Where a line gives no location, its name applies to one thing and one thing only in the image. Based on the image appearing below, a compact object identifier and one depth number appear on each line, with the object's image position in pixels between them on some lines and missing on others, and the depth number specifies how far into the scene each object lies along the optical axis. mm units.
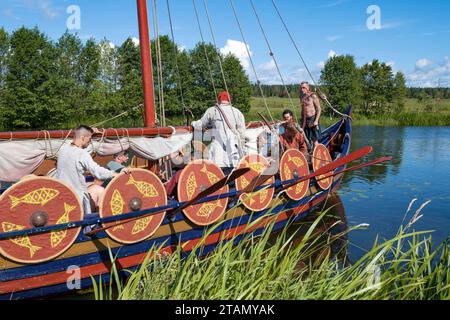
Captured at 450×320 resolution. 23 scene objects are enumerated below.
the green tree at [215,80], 45906
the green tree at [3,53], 35562
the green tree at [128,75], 39781
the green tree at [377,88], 55750
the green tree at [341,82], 54719
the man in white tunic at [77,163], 4582
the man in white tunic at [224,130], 6773
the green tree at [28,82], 33750
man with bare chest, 9055
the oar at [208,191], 3914
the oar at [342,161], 4859
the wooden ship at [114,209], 4305
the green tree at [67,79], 35594
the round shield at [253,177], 6312
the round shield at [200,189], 5520
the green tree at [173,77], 43844
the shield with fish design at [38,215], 4184
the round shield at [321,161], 8244
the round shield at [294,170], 7094
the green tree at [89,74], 37969
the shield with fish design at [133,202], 4801
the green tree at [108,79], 38781
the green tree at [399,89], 55294
